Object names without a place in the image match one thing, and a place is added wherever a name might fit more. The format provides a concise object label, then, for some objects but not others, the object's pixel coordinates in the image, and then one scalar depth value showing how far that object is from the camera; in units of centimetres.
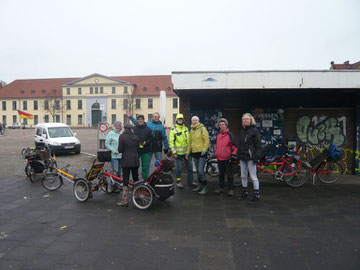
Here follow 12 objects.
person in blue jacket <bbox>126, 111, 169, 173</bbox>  764
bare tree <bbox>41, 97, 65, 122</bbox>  7269
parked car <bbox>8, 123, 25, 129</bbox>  6480
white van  1551
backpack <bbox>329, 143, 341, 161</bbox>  786
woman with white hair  606
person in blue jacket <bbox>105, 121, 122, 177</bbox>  714
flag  2147
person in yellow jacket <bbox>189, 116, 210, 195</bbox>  688
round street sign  1227
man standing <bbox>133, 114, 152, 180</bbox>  733
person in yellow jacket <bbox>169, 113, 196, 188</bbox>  709
